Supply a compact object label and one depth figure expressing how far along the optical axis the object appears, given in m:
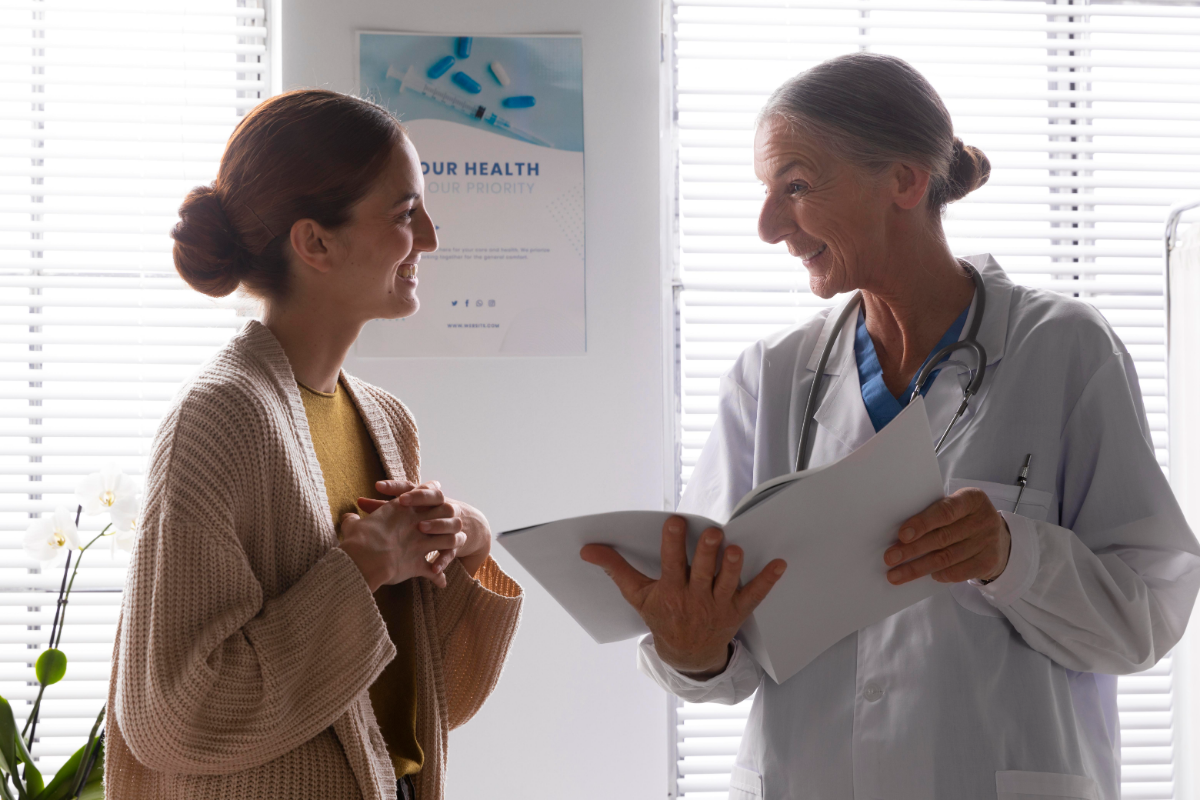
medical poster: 2.09
